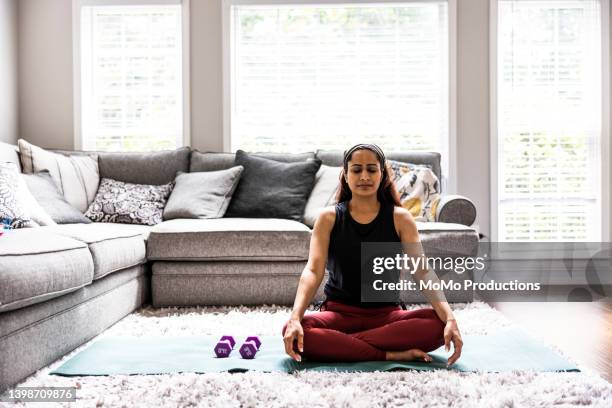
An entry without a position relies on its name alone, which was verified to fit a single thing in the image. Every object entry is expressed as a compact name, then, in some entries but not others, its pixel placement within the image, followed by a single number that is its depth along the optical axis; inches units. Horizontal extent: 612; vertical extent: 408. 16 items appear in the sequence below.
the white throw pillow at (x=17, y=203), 110.0
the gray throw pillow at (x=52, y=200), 128.2
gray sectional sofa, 74.0
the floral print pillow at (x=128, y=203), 145.0
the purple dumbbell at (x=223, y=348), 81.3
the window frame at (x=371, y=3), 175.3
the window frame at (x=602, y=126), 175.0
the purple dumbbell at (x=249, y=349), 80.7
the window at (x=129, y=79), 179.3
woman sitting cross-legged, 77.3
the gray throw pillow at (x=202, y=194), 143.9
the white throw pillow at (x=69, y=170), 146.2
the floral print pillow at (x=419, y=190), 139.3
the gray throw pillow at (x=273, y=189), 147.6
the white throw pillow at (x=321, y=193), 146.3
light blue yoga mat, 76.1
